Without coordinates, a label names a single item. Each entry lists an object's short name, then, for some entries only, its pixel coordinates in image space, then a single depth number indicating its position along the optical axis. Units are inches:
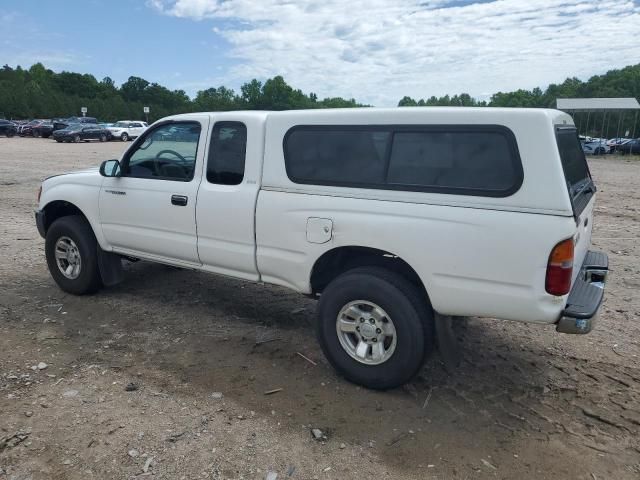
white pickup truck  122.0
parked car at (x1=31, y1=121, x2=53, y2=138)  1640.0
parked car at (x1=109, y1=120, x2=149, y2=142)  1546.5
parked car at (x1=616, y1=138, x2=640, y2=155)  1378.0
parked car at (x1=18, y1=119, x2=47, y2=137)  1694.1
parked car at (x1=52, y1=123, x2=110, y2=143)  1411.2
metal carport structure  1450.5
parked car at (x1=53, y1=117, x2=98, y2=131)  1619.1
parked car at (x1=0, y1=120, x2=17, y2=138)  1672.0
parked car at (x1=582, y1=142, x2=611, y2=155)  1393.9
